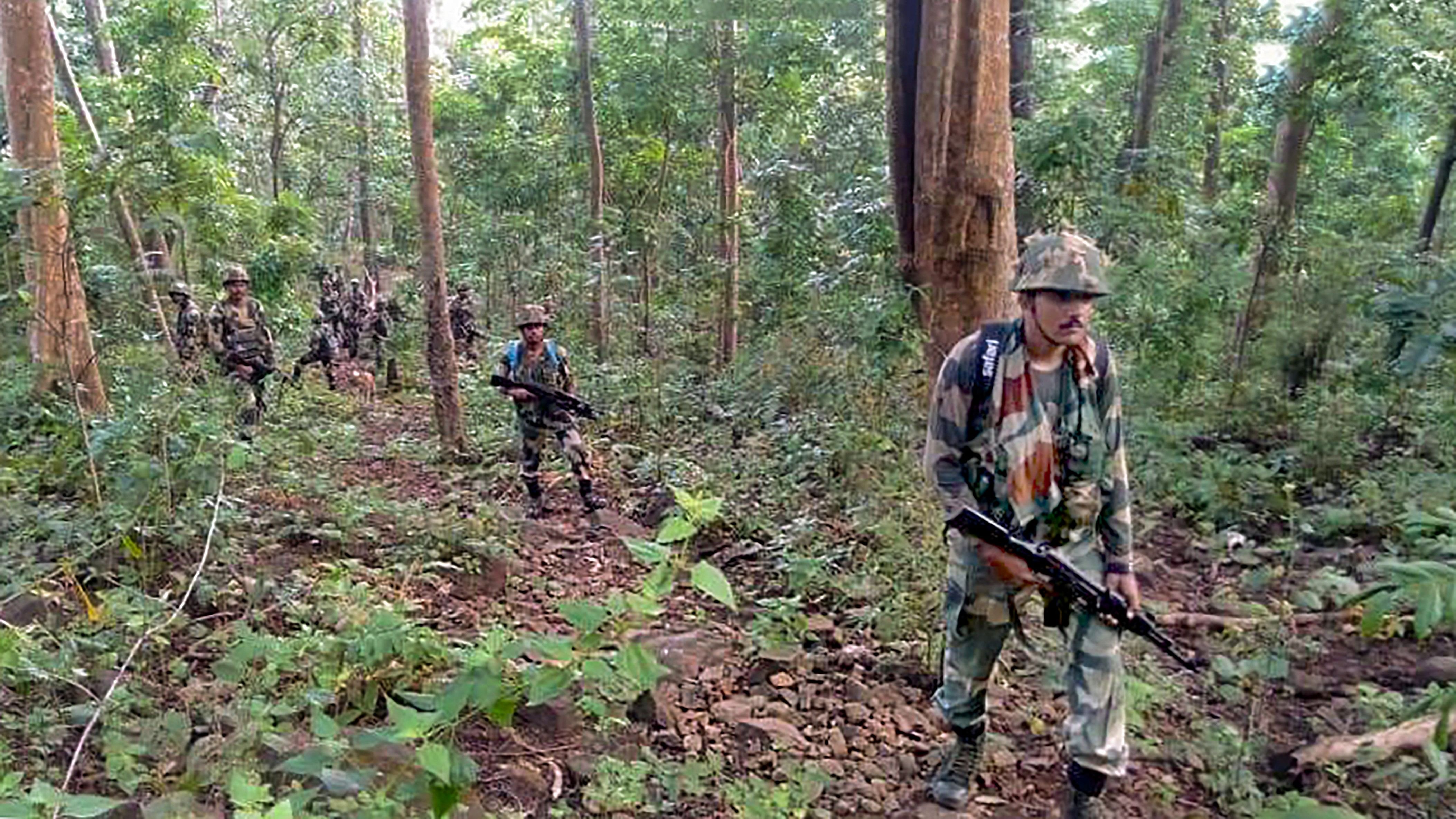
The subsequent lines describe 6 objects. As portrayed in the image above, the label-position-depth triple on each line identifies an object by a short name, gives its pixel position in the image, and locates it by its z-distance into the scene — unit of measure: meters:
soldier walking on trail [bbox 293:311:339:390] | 13.12
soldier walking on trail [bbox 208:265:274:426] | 9.65
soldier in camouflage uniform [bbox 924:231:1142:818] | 3.04
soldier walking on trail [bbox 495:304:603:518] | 7.86
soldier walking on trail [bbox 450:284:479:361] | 15.83
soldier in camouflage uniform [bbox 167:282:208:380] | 9.89
